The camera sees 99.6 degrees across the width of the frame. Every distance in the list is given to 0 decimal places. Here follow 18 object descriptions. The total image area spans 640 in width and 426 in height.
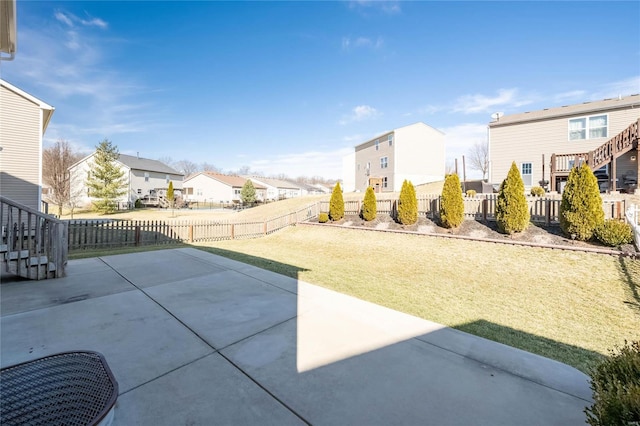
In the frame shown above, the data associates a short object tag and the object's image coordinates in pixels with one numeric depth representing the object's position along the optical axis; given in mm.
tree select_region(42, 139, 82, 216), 24656
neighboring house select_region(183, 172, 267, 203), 44719
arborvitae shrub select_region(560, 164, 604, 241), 7531
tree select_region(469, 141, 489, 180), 51250
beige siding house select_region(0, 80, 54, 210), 11695
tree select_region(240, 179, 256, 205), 36625
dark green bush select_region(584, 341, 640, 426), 1318
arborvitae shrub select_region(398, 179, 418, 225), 11570
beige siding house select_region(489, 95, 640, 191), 14812
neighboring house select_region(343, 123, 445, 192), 27281
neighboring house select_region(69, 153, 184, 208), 32250
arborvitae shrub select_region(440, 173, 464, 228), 10227
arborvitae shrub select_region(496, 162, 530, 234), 8711
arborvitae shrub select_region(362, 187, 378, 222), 13250
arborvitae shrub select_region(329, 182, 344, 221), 14633
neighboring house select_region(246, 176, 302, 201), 55812
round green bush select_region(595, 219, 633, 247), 6918
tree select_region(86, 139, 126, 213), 27766
